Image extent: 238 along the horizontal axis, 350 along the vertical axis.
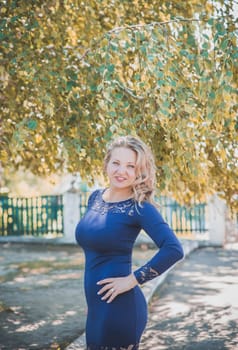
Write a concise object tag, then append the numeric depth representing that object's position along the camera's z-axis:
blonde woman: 3.00
